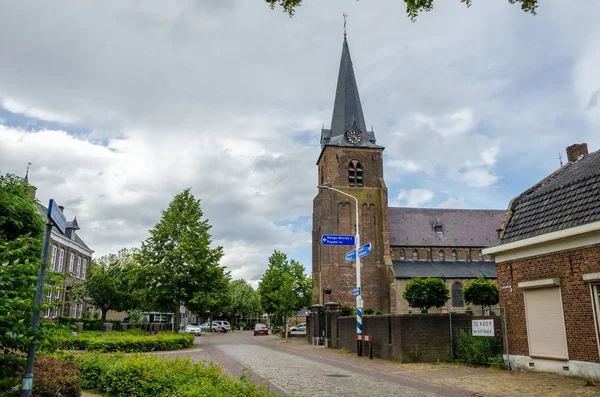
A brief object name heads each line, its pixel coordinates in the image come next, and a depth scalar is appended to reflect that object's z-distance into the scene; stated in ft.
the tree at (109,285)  113.19
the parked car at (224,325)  217.40
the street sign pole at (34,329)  17.84
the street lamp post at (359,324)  71.15
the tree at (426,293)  116.78
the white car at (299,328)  184.37
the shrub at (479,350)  51.96
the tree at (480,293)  120.26
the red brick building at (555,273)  39.91
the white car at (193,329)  152.17
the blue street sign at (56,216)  18.75
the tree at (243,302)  273.85
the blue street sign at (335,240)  71.31
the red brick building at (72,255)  139.13
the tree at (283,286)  141.79
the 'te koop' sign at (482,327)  51.76
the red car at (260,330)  171.53
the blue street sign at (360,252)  69.41
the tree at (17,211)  71.51
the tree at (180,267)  95.71
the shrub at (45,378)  18.76
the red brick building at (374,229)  147.13
